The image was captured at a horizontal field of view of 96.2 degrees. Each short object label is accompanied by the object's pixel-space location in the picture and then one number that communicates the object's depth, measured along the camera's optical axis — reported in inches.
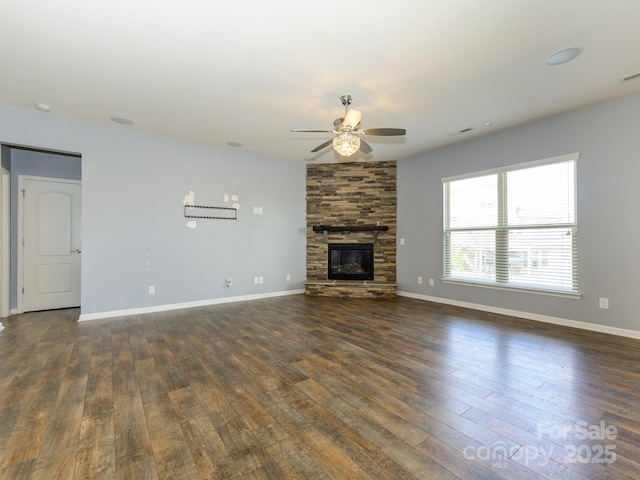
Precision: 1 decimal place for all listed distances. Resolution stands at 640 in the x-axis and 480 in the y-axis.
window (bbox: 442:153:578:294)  151.7
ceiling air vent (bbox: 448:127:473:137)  171.8
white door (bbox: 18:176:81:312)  179.5
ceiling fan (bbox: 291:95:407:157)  117.2
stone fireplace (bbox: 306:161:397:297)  237.6
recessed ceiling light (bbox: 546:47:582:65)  99.8
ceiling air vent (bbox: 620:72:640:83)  115.3
